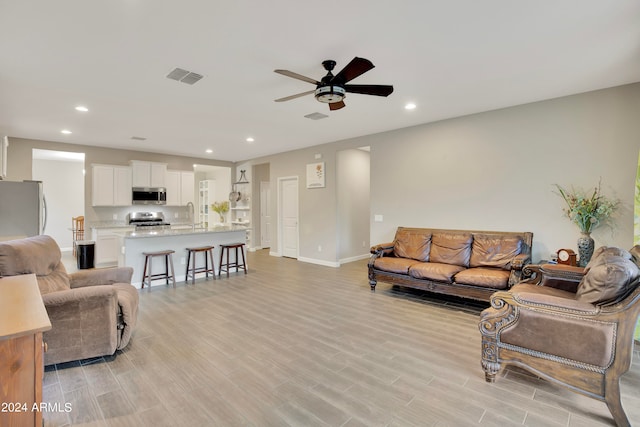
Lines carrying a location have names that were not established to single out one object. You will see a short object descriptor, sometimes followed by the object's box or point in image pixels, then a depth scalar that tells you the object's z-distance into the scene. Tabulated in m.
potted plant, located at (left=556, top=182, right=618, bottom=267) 3.56
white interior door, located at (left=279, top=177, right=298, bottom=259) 7.77
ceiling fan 2.76
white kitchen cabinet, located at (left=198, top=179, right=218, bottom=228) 10.59
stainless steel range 7.37
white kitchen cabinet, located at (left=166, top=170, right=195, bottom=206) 7.90
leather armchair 1.91
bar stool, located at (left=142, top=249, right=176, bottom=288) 4.77
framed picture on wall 6.90
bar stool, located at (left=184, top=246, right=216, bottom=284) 5.24
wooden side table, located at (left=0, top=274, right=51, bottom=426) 1.25
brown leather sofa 3.73
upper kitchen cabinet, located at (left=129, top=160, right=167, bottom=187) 7.20
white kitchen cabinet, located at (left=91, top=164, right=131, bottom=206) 6.78
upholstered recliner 2.41
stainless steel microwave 7.28
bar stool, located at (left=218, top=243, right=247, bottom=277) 5.70
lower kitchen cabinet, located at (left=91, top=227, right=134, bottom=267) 6.56
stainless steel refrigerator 4.21
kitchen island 4.88
